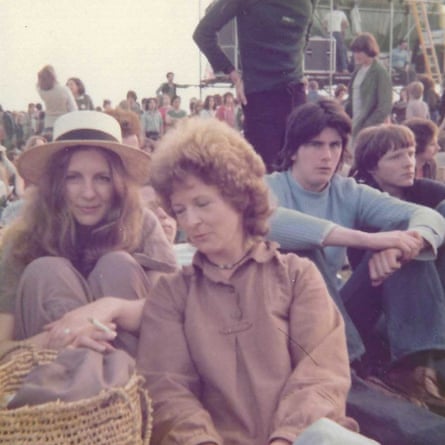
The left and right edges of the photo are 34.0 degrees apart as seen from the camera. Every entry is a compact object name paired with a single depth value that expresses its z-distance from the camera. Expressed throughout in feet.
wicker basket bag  5.22
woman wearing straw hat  8.02
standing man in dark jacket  13.09
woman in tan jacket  6.59
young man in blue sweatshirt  9.23
